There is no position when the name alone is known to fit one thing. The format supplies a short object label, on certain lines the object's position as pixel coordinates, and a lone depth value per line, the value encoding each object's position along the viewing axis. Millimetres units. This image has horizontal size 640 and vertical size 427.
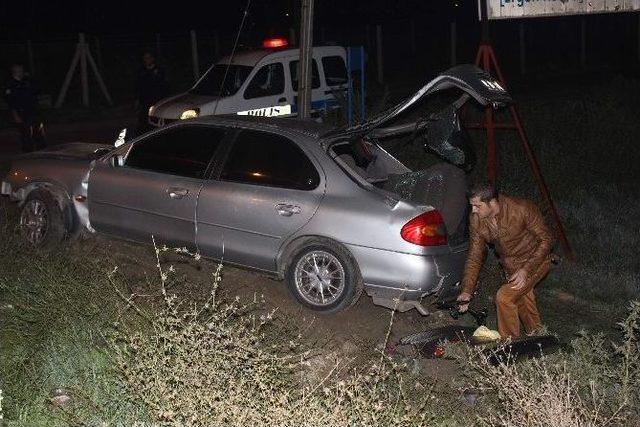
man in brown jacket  7238
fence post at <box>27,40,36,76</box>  25031
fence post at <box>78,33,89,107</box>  22219
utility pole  10094
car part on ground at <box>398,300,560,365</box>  6996
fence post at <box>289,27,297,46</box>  19997
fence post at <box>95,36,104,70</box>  26266
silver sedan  7305
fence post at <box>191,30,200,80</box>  25291
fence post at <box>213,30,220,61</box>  28734
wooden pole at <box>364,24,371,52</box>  31442
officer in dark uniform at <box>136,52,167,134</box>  14633
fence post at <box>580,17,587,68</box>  37562
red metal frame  9430
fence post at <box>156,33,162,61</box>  27656
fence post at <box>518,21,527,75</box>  35438
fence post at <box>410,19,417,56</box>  34312
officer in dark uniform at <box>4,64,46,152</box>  13516
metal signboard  9719
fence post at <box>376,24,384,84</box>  30359
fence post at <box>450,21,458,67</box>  33750
